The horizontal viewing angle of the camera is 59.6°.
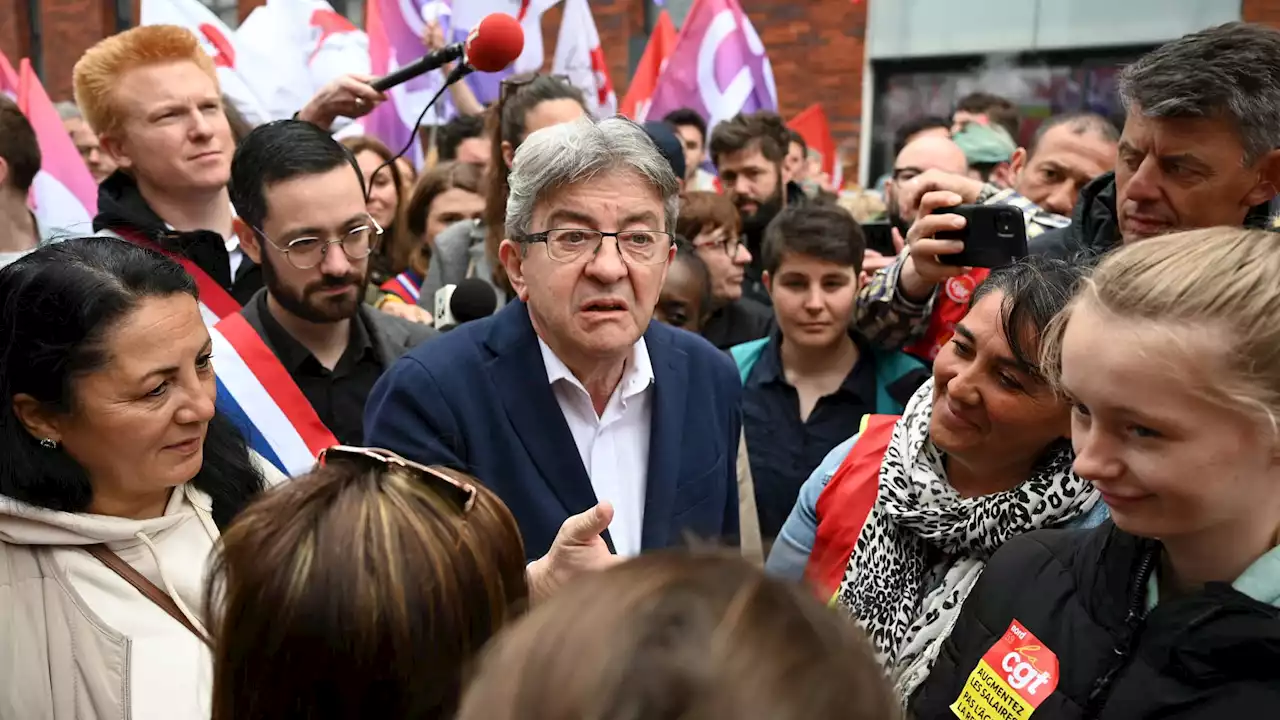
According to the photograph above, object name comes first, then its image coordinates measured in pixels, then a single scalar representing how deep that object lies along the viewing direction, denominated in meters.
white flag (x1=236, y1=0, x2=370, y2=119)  5.33
